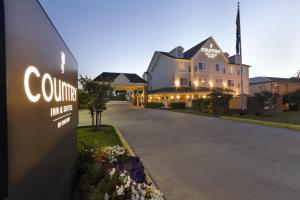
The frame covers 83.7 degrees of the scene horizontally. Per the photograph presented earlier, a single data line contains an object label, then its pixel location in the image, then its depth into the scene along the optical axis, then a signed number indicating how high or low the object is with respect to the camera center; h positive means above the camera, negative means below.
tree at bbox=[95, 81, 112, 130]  9.57 +0.21
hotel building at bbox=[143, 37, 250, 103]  30.86 +4.83
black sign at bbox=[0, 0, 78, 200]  0.96 -0.05
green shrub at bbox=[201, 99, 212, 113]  19.83 -0.93
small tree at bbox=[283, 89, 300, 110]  21.59 -0.16
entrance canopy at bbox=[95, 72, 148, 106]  30.17 +2.64
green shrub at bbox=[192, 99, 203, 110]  22.51 -0.82
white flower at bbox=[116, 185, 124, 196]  2.24 -1.24
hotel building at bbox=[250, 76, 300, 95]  33.31 +2.40
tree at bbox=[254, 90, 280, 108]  18.47 -0.10
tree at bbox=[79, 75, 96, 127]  9.50 +0.51
